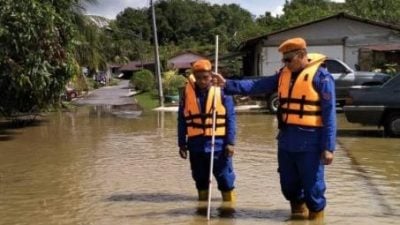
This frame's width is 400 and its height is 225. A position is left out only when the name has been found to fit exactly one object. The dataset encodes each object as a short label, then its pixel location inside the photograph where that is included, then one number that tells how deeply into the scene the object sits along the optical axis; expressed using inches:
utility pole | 1312.7
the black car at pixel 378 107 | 587.8
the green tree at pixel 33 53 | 665.0
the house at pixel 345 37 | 1213.1
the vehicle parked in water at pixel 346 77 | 853.8
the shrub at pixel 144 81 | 1939.0
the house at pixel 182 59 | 2395.4
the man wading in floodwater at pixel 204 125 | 301.6
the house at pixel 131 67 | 3344.0
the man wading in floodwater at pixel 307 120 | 261.9
